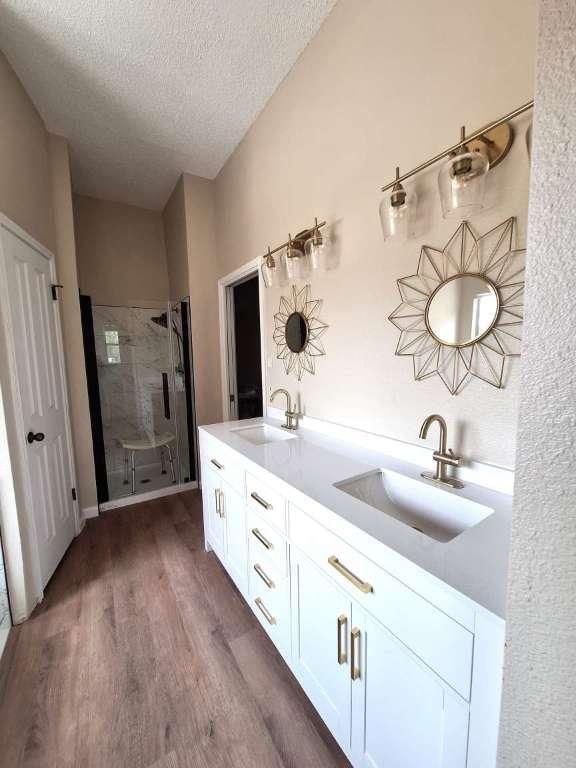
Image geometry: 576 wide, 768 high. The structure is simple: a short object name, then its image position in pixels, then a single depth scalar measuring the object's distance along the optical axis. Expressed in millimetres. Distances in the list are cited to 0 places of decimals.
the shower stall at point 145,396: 2998
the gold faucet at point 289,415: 1970
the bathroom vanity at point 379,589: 631
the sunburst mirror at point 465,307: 995
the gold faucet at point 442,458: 1085
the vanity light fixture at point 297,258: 1631
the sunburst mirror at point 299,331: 1814
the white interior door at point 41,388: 1640
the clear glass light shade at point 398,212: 1153
